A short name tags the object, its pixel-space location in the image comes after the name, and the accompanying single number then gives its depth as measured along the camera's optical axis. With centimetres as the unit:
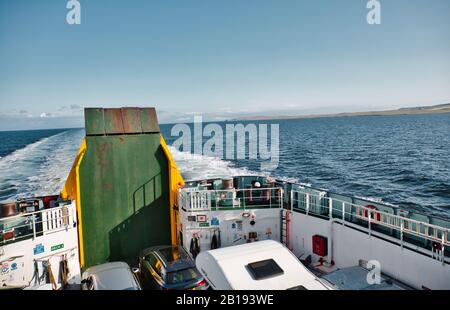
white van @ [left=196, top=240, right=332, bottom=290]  581
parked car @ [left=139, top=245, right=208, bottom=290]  859
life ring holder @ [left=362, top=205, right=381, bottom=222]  947
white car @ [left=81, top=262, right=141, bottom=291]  841
